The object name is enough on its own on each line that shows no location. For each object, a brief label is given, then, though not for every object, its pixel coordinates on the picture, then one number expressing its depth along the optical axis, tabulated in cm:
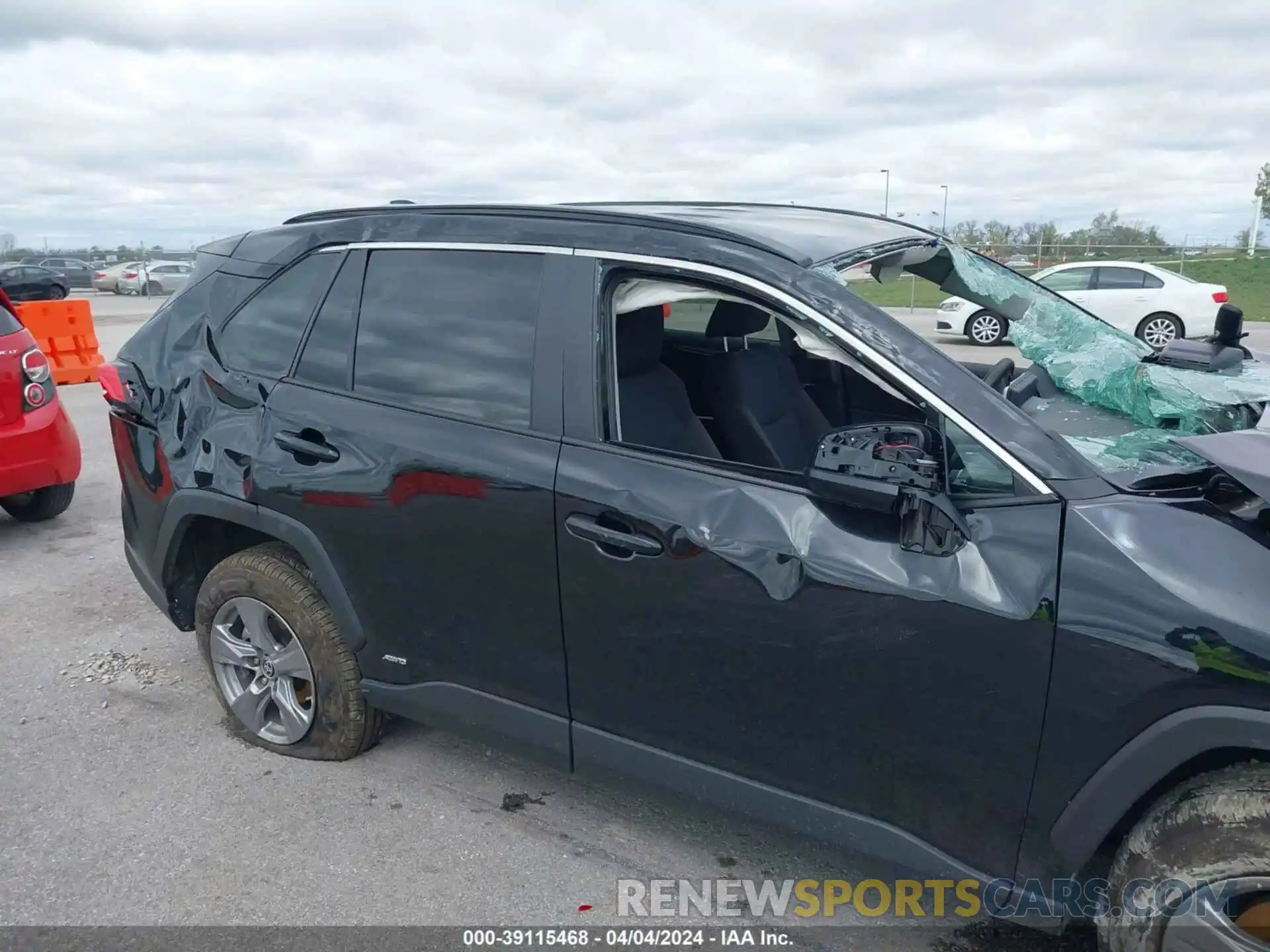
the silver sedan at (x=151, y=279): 3425
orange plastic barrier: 1203
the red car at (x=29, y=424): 556
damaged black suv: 206
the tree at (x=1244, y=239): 3409
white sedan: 1580
